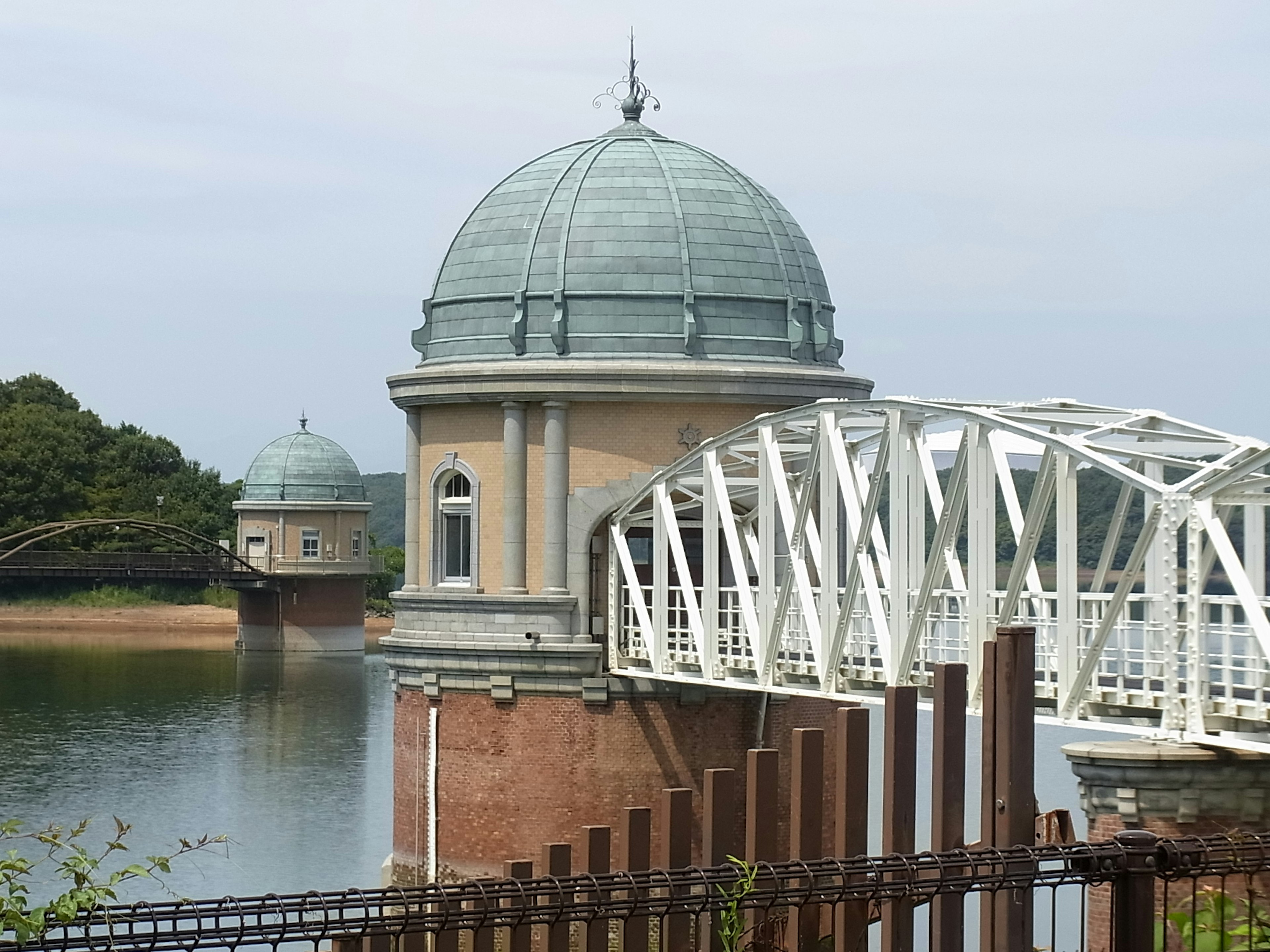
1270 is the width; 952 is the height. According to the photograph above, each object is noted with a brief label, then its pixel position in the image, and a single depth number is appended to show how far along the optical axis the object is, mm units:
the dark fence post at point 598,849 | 20875
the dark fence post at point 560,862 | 19516
